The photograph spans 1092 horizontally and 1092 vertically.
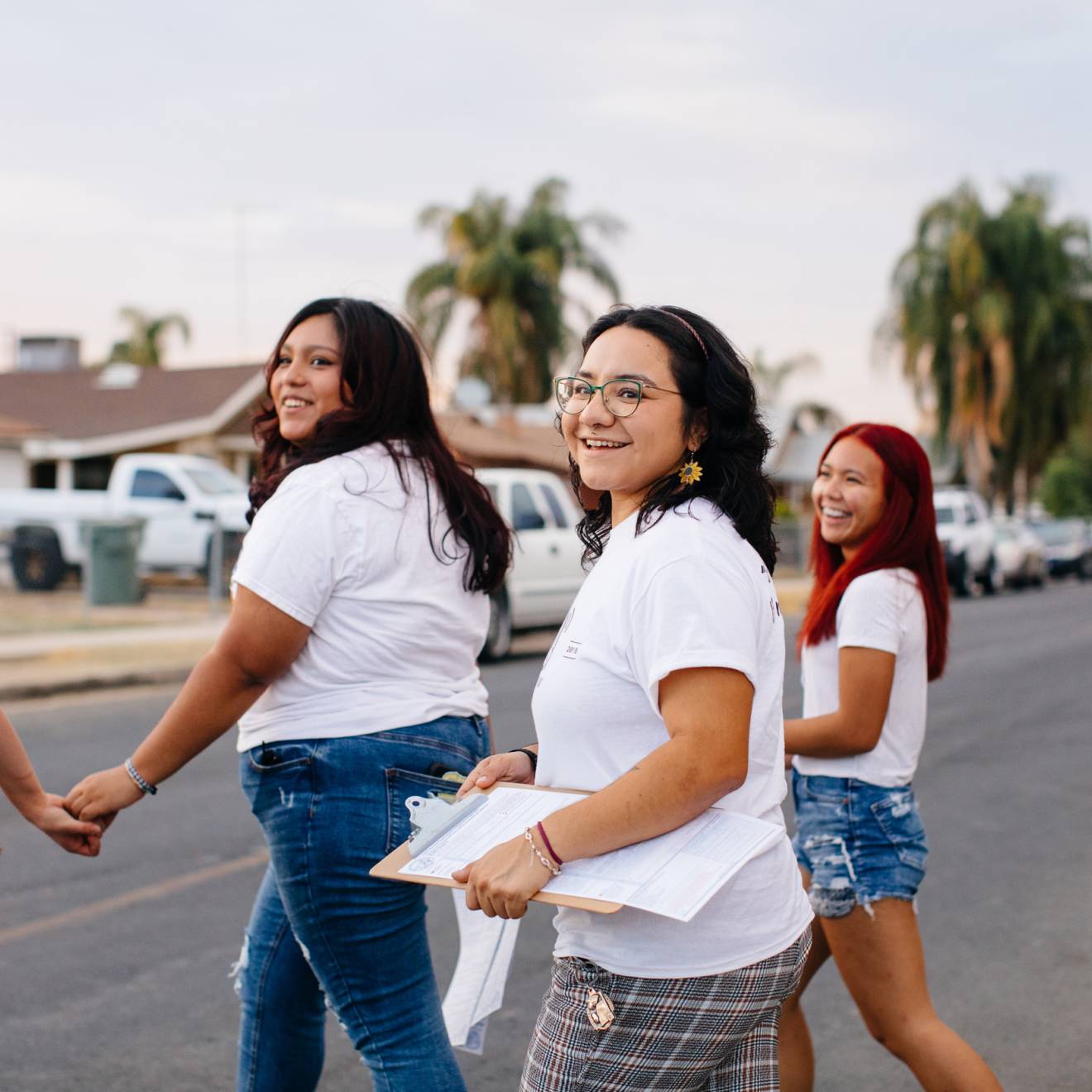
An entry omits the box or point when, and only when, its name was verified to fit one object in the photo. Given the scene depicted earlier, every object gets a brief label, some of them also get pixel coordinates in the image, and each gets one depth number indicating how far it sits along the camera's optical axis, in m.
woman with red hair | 3.02
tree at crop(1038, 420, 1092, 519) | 51.38
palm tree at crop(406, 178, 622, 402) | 38.25
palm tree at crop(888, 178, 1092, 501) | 43.78
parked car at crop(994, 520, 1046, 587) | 28.89
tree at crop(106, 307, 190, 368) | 50.31
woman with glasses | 1.92
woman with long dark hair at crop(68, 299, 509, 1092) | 2.66
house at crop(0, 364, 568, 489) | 29.70
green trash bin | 17.55
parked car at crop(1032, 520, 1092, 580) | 34.72
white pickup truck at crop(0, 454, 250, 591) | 20.28
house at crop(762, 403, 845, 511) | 53.94
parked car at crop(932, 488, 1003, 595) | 25.77
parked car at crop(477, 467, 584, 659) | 14.20
